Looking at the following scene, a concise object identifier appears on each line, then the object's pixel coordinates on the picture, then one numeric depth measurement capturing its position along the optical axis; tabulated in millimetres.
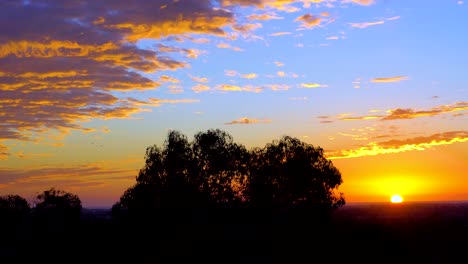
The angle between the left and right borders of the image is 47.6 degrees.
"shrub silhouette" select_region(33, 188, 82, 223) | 126562
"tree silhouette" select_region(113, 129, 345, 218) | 109250
